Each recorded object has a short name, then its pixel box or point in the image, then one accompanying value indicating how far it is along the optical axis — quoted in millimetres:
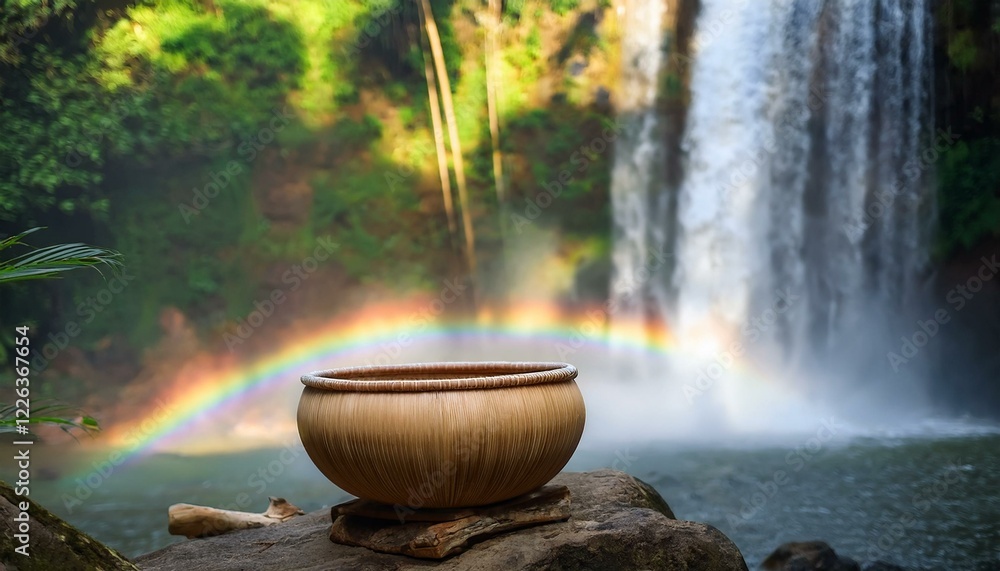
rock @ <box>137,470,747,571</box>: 2209
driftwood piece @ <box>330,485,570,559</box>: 2205
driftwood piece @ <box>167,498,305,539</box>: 3010
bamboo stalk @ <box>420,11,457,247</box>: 10008
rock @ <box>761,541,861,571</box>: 3688
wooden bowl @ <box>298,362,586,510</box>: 2131
